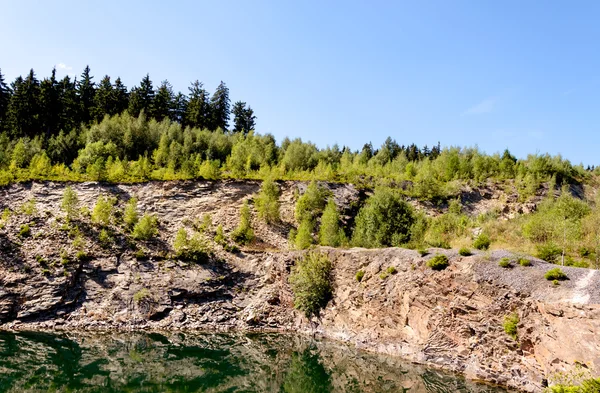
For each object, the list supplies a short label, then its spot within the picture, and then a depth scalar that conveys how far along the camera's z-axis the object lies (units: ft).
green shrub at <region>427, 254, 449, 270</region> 100.89
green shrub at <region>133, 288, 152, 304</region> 123.75
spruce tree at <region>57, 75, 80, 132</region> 253.44
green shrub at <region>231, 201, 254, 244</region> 155.33
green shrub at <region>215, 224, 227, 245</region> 152.97
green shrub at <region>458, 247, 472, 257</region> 100.01
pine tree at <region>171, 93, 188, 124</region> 303.27
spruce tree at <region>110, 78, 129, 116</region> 276.21
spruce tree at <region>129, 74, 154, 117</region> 279.38
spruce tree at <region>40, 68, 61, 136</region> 246.88
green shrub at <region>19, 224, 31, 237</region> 139.42
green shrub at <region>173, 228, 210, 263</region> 141.90
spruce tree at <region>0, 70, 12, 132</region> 258.78
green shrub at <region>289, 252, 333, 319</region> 124.98
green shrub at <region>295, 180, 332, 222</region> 167.94
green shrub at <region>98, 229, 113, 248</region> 141.59
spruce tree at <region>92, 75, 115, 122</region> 265.75
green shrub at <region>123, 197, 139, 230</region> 151.53
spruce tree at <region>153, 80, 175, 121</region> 289.12
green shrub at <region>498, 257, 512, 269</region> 91.20
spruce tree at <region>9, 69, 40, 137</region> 238.48
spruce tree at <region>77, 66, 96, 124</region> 265.75
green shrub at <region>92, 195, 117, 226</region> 148.46
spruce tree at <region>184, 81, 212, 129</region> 291.79
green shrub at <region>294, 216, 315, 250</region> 146.51
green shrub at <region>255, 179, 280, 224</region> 166.81
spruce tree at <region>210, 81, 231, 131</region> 307.58
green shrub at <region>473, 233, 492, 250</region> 112.06
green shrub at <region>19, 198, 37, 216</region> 148.87
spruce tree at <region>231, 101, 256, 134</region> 325.83
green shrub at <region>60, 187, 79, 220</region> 146.61
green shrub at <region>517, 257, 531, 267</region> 90.12
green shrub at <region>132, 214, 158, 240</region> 145.28
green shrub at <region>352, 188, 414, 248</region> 137.18
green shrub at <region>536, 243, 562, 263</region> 100.57
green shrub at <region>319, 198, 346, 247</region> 144.66
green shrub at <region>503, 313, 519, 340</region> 82.12
